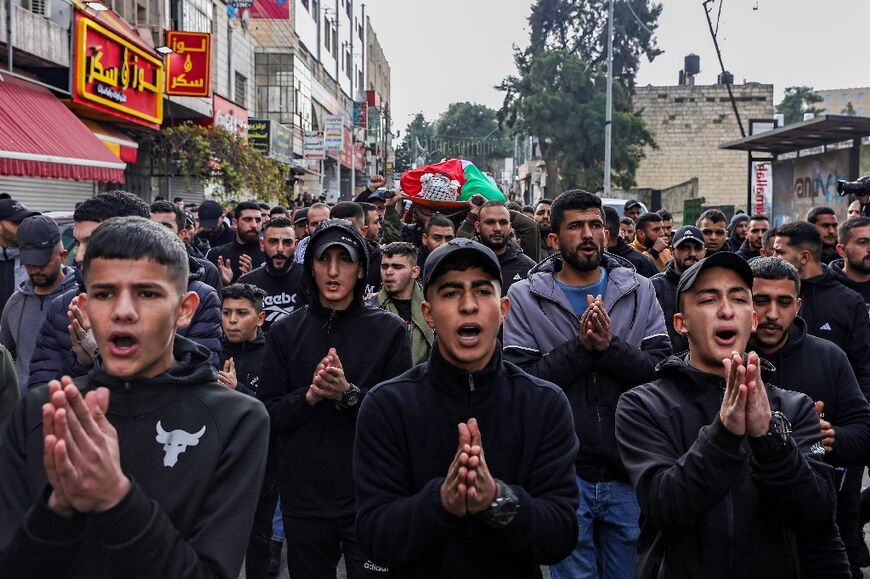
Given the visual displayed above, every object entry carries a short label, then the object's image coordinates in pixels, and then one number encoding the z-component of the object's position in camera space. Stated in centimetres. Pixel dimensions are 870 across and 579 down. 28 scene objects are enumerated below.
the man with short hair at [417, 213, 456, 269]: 736
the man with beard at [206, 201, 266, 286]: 947
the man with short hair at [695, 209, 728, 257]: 905
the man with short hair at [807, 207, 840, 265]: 866
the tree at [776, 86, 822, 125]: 8862
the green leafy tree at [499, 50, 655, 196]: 4472
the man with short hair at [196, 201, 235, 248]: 1158
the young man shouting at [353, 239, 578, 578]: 281
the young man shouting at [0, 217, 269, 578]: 215
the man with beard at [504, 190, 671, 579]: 436
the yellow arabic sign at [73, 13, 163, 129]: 1494
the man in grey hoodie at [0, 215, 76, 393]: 563
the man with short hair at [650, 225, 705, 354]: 642
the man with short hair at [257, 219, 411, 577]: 424
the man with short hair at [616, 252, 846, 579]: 275
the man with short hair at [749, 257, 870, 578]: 407
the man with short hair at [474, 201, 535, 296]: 711
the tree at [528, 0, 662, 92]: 5575
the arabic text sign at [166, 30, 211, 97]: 1967
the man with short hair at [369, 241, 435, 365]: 639
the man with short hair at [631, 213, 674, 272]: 1053
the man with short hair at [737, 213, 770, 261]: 1015
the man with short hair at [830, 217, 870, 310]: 652
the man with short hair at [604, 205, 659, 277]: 859
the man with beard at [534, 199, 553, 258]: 1146
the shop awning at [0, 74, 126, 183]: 1202
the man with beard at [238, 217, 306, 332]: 729
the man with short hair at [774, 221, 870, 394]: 538
